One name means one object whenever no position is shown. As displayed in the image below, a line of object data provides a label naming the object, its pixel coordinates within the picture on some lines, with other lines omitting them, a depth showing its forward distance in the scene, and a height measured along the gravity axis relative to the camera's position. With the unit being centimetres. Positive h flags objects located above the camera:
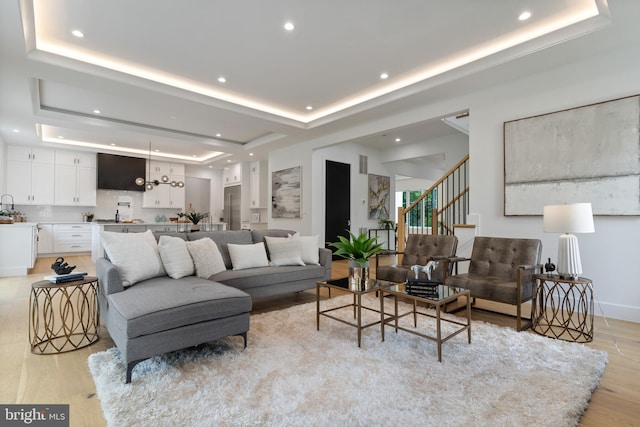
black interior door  743 +40
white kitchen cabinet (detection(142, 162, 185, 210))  926 +70
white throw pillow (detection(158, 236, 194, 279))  306 -43
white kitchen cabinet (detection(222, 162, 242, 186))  968 +131
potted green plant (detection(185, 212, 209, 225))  645 -7
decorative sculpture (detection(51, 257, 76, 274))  258 -45
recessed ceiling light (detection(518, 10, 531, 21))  293 +191
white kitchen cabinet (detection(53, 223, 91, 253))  772 -60
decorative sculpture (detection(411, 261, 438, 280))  269 -44
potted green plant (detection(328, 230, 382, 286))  287 -34
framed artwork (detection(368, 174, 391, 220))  852 +57
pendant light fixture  626 +65
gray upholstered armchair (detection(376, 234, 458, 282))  369 -46
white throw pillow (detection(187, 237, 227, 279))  323 -45
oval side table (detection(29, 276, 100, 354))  247 -107
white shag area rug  165 -104
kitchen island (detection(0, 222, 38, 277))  520 -59
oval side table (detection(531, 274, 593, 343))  274 -102
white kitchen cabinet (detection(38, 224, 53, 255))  752 -62
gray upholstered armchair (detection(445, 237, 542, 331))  290 -54
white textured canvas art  315 +65
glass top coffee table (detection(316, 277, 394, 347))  258 -63
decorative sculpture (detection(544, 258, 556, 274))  286 -44
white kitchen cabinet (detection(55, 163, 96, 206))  787 +72
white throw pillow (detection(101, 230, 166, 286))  272 -38
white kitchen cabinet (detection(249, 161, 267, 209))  909 +87
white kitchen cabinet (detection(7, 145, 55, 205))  731 +91
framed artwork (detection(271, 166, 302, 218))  728 +55
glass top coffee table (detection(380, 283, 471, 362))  230 -61
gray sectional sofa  200 -67
